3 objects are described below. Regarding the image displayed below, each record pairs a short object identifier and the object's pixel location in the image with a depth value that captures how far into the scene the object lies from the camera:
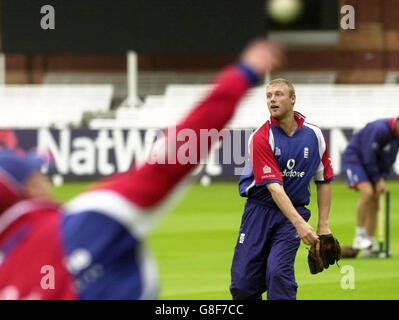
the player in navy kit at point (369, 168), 26.92
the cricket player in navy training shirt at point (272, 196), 15.59
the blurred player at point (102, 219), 5.75
